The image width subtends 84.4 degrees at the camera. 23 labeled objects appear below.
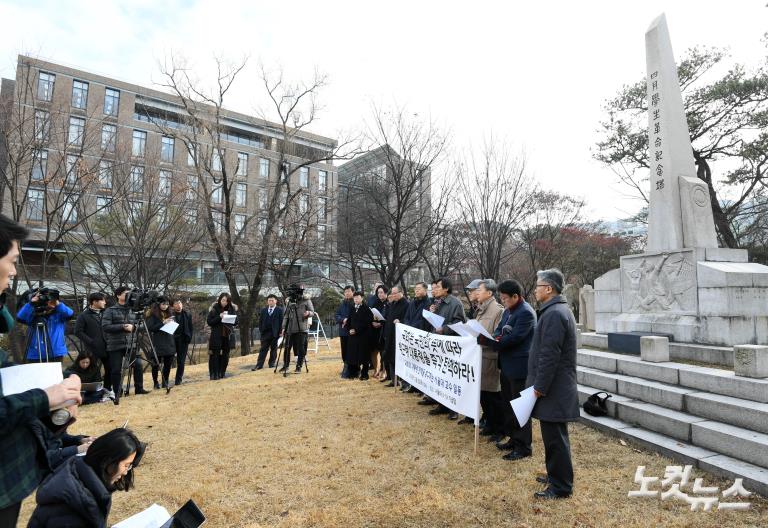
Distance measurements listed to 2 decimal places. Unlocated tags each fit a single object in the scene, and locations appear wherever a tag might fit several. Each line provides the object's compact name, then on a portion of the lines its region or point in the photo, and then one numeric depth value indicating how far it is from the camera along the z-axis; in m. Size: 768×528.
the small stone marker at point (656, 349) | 5.70
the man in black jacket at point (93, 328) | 6.93
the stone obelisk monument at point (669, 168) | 7.70
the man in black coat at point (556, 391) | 3.44
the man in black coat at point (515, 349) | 4.40
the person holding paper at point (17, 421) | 1.51
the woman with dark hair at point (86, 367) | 6.14
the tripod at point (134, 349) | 7.45
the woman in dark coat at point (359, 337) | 9.01
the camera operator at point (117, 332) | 7.03
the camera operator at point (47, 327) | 5.90
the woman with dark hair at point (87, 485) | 1.92
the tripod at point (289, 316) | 9.71
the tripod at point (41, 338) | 6.07
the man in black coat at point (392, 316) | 8.14
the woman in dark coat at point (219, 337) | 9.12
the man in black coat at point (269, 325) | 10.83
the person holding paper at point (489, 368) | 5.02
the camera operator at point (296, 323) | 9.60
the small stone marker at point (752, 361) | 4.33
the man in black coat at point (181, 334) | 8.76
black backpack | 5.21
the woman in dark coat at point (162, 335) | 8.23
